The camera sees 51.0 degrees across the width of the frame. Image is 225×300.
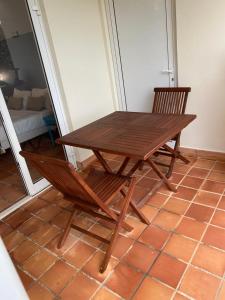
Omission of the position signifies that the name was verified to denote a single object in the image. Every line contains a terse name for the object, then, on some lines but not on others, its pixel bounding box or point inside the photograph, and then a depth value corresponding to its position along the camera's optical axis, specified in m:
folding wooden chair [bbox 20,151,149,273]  1.48
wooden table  1.75
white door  2.81
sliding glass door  2.49
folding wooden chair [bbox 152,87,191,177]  2.70
